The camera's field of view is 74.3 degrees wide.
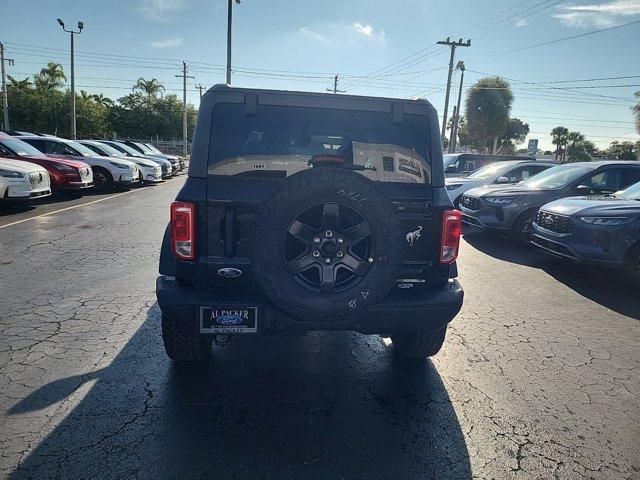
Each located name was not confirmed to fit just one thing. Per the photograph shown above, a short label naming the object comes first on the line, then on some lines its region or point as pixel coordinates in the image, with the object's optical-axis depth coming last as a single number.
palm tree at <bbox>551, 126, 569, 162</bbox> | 75.50
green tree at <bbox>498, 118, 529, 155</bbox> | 61.91
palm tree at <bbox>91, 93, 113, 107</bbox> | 63.08
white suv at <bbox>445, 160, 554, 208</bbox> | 10.77
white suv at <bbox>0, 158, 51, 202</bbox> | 9.15
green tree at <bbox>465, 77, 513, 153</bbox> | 40.09
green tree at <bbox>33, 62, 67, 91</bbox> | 51.75
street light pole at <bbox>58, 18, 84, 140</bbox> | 29.91
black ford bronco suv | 2.46
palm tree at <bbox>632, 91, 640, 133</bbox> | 31.94
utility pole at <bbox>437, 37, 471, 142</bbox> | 33.50
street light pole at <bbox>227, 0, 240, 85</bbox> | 24.12
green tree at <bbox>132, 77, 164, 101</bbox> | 58.72
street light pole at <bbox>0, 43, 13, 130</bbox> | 38.67
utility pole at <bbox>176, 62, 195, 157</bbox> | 45.41
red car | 11.50
